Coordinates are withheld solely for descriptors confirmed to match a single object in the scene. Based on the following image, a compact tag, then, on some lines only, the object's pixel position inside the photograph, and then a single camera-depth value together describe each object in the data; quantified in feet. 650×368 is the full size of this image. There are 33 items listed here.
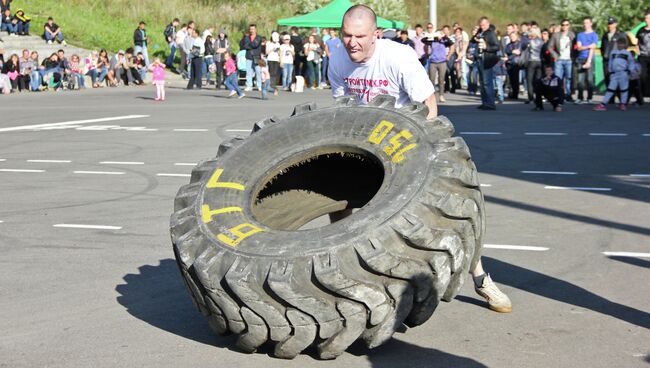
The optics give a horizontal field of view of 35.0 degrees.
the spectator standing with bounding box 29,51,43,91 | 114.21
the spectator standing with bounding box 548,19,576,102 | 76.64
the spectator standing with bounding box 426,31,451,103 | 85.51
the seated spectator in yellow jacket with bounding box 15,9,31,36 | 131.93
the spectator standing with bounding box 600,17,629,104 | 72.80
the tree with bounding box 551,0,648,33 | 121.49
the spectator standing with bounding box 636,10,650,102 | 73.41
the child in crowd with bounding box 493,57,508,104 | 82.07
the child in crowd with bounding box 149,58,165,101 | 93.76
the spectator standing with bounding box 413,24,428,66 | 92.32
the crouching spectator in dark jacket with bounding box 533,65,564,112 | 71.92
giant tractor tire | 17.10
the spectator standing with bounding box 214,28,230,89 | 110.32
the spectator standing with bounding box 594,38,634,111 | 71.61
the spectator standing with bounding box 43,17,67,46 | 129.70
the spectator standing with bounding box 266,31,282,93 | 108.88
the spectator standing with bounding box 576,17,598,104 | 79.51
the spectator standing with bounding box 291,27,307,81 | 111.24
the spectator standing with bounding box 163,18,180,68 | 130.62
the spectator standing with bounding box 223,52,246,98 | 96.84
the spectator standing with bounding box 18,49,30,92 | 113.70
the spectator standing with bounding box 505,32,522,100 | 84.89
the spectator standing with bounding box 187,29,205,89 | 113.41
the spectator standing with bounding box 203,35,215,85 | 113.29
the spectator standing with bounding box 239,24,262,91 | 104.17
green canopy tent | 116.06
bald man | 21.91
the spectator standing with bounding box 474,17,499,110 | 73.67
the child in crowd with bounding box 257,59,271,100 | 94.48
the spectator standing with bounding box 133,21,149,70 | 125.90
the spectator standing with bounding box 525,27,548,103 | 79.51
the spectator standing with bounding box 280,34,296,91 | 106.32
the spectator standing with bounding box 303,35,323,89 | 109.70
